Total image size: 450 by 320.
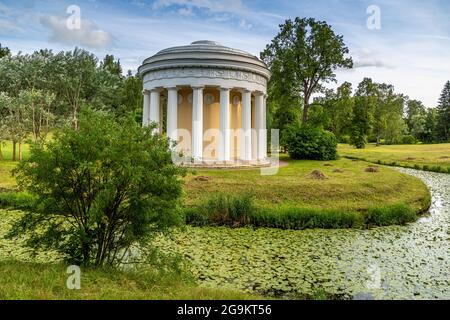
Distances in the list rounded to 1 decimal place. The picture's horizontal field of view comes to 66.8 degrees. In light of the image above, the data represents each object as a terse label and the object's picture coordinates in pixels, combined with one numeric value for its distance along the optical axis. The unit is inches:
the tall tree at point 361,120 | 1862.7
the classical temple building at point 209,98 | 869.2
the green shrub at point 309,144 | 1181.6
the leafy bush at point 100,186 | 262.2
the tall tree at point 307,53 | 1226.0
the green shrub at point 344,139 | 2683.6
